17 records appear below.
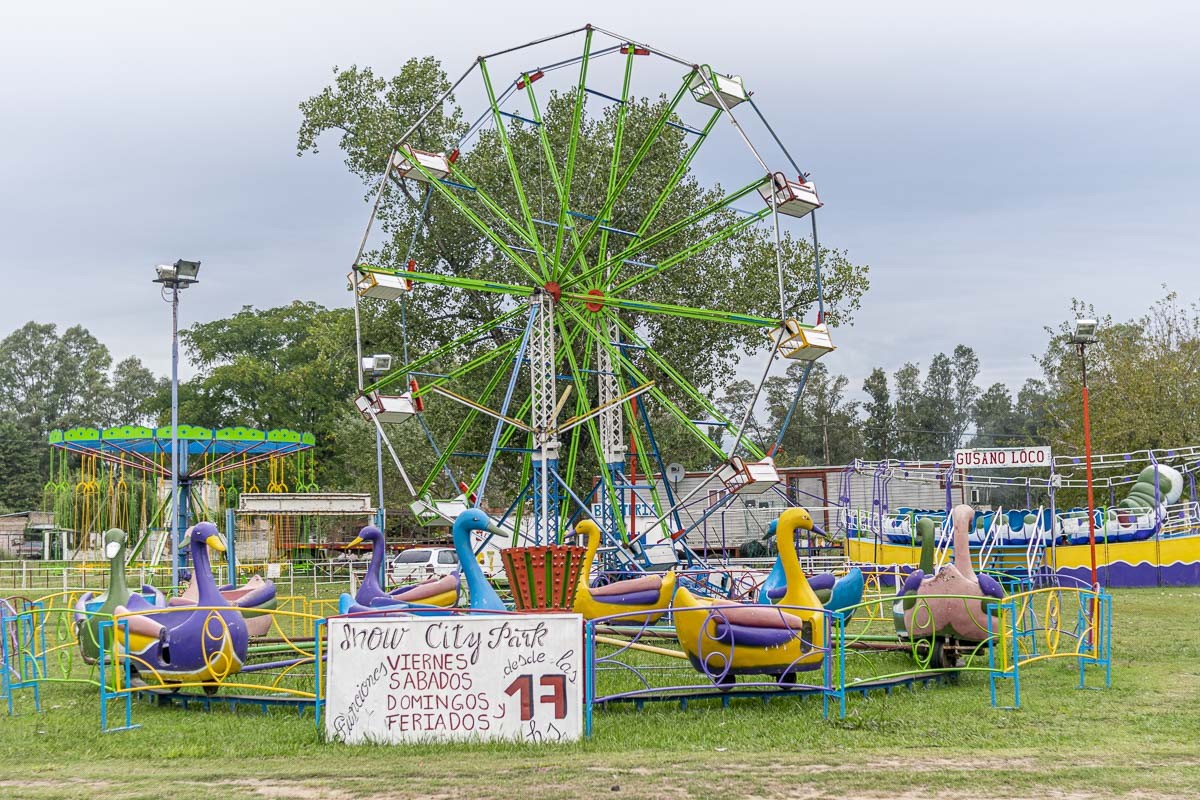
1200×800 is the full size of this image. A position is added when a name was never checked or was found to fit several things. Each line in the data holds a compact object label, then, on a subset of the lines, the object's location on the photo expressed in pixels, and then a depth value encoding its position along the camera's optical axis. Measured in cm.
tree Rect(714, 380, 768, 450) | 8294
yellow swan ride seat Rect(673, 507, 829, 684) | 1070
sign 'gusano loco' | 2920
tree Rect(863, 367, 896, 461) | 8356
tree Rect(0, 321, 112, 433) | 7419
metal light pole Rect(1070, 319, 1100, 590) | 1606
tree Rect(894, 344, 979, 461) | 8494
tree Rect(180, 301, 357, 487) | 5903
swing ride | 2991
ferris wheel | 2125
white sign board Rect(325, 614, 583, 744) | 904
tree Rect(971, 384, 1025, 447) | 8750
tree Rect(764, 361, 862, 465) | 8294
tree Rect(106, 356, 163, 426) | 7488
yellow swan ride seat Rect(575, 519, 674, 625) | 1599
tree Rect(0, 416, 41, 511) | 6644
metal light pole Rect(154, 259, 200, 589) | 1806
